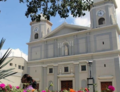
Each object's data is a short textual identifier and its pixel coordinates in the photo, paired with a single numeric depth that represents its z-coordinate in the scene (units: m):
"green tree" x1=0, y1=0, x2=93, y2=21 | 7.23
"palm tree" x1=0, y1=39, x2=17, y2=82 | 3.29
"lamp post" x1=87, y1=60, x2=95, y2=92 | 21.62
